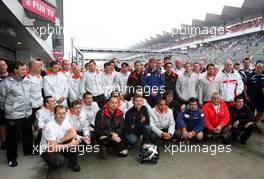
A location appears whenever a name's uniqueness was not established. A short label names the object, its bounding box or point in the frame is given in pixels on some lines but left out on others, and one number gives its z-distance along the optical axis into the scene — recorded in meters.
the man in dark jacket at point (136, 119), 4.45
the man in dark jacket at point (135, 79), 5.54
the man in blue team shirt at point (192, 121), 4.62
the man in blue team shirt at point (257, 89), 5.43
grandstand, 25.30
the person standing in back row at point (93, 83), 5.29
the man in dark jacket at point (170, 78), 5.51
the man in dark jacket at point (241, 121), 4.67
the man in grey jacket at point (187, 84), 5.28
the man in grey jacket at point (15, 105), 3.64
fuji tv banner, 6.05
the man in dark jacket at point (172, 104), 4.91
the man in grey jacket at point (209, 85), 5.16
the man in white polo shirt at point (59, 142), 3.46
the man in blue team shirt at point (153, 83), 5.26
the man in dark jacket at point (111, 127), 4.03
